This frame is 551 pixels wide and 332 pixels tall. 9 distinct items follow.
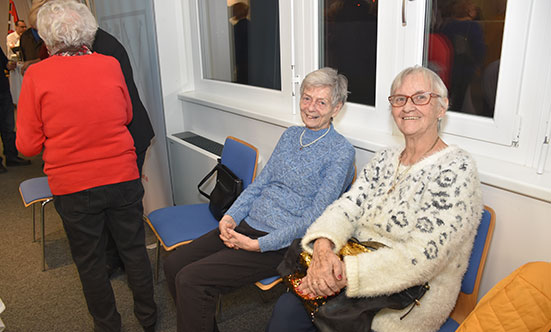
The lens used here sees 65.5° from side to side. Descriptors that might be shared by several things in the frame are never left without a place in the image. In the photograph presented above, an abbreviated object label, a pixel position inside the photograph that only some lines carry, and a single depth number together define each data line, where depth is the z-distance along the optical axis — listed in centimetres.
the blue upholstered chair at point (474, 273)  142
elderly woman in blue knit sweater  175
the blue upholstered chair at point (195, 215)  219
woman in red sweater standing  166
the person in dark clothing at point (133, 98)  212
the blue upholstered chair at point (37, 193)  273
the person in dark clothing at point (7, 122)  451
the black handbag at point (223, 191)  221
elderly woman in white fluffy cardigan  132
